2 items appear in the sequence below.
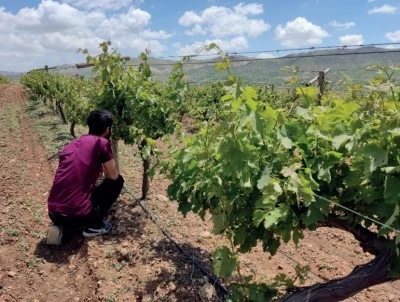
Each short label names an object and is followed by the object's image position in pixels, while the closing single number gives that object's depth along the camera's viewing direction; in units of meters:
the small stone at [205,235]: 5.11
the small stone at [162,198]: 6.26
